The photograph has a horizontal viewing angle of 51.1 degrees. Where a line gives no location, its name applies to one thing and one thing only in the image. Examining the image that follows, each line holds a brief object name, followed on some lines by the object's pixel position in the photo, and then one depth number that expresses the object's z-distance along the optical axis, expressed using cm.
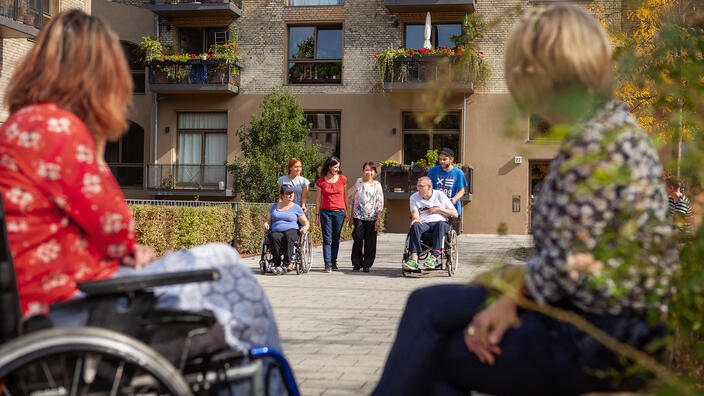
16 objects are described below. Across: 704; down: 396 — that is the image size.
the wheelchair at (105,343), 195
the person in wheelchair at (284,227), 1146
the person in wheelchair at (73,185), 213
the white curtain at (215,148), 2900
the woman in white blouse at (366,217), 1206
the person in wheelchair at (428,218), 1101
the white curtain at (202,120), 2903
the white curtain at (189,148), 2920
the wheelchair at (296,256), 1151
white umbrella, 2638
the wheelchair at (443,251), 1112
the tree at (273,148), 2233
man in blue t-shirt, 1169
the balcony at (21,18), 1714
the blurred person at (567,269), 184
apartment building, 2705
